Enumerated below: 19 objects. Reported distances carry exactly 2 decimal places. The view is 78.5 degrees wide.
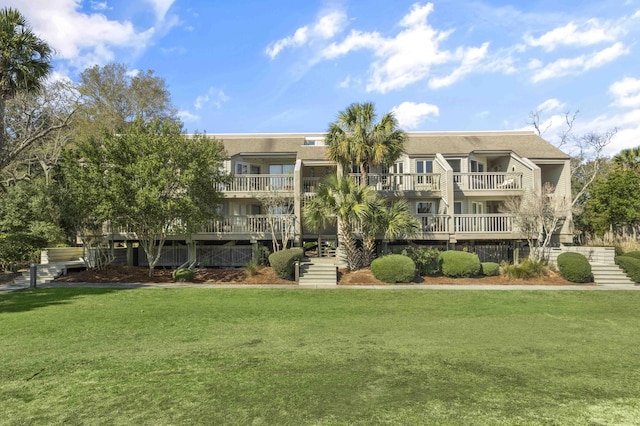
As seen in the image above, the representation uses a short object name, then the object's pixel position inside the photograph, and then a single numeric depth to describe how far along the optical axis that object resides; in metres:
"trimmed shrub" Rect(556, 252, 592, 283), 18.06
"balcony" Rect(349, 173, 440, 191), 23.70
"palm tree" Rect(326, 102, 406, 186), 20.19
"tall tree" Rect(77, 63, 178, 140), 34.22
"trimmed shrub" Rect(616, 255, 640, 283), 18.23
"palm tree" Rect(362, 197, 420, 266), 18.89
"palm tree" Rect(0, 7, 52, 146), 17.00
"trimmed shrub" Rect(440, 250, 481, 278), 18.89
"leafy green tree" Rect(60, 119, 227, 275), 17.19
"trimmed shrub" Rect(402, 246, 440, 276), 19.25
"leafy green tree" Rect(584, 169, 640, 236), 26.30
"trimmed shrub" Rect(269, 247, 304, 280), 18.38
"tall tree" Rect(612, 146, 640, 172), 30.20
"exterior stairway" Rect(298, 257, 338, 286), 18.02
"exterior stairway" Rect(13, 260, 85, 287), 18.47
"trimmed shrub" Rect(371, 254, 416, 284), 17.95
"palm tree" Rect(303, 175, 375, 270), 18.62
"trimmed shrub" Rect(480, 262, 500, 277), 19.36
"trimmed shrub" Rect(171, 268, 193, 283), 18.78
